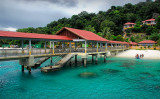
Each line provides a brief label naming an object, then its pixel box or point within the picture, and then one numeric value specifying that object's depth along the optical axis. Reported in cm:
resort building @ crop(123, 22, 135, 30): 9189
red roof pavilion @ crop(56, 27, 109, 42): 2689
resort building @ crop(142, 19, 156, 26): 8662
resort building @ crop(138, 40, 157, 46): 6089
